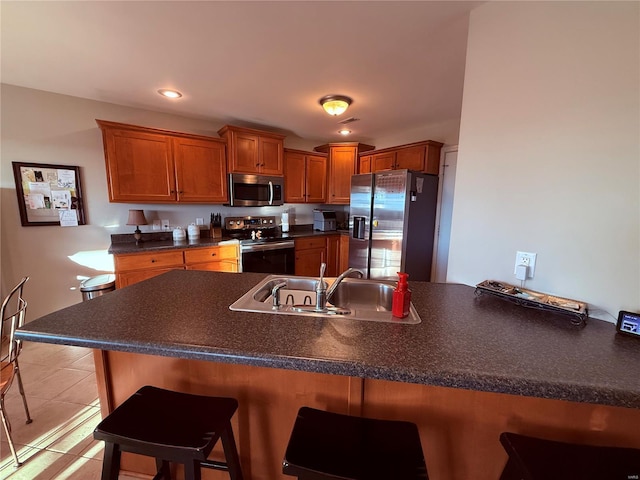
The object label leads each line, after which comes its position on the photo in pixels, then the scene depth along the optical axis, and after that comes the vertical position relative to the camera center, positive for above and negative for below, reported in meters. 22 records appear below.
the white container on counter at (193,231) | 3.27 -0.33
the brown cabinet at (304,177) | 3.90 +0.46
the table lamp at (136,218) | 2.87 -0.16
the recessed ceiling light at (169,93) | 2.43 +1.05
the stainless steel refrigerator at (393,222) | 2.98 -0.17
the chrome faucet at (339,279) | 1.19 -0.34
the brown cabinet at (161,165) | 2.66 +0.43
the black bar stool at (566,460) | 0.69 -0.68
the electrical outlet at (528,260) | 1.23 -0.24
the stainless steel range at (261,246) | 3.29 -0.51
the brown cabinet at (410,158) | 3.32 +0.68
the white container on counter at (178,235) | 3.13 -0.36
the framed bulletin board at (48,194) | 2.45 +0.08
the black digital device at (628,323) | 0.91 -0.39
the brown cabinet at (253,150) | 3.24 +0.72
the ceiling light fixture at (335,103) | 2.55 +1.01
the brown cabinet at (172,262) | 2.60 -0.62
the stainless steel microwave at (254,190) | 3.32 +0.21
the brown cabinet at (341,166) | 4.17 +0.65
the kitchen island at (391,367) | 0.73 -0.44
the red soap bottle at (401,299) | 1.04 -0.36
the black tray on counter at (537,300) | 1.03 -0.38
